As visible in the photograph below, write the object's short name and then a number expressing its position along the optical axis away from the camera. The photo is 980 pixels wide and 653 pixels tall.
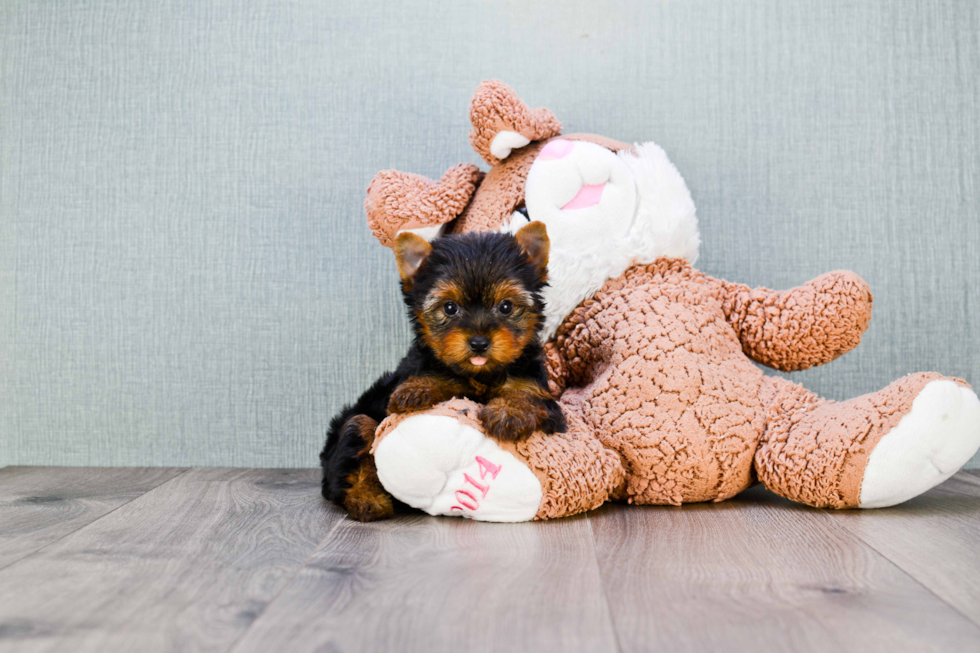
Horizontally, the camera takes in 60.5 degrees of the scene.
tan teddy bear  0.52
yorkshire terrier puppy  0.50
